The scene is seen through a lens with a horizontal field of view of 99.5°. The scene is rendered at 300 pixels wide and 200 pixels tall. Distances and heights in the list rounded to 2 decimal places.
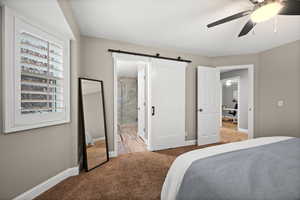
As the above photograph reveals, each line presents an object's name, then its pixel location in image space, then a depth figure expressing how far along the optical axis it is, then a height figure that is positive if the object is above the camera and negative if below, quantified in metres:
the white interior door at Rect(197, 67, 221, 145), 3.24 -0.15
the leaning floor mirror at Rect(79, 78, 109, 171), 2.09 -0.42
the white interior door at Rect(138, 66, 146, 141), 3.56 -0.07
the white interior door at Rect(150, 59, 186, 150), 2.89 -0.10
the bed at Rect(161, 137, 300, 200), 0.66 -0.47
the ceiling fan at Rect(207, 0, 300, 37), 1.21 +0.91
